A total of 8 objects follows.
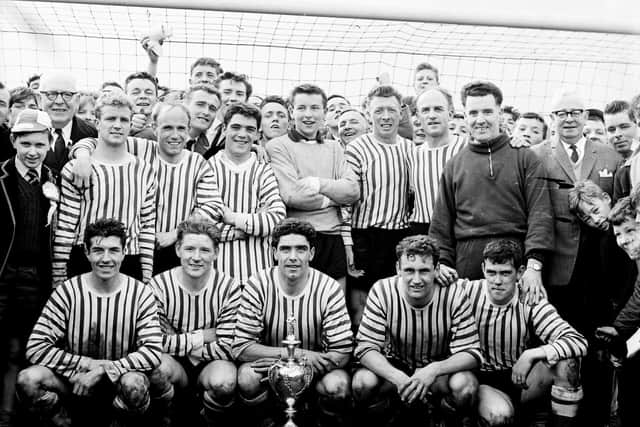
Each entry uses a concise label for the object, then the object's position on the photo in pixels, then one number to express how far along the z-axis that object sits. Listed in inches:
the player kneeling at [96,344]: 174.6
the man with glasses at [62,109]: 203.0
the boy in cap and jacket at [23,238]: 179.0
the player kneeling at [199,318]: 183.5
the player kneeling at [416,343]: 182.1
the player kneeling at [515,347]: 182.2
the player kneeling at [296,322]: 184.1
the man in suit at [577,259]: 192.2
